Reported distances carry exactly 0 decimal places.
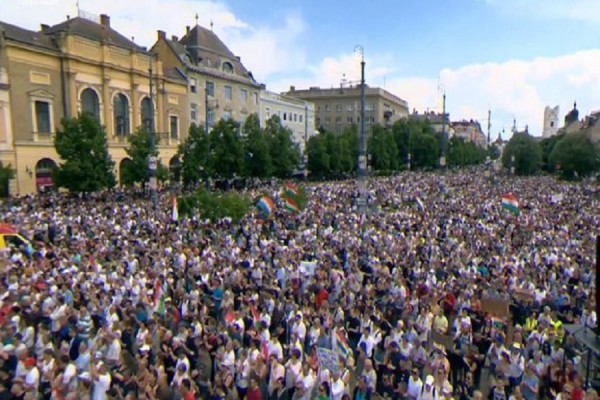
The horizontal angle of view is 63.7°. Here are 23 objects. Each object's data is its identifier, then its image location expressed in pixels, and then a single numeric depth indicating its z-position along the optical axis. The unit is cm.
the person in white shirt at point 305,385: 746
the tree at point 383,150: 7281
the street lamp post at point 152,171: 2464
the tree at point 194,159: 4088
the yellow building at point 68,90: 3594
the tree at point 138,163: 3609
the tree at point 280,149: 4953
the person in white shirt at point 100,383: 729
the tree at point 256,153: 4612
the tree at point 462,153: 10025
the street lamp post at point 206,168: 3972
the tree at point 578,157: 5588
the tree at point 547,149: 8007
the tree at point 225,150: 4376
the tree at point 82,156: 3199
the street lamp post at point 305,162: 5766
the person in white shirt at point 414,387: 739
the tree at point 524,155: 6881
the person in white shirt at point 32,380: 746
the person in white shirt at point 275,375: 789
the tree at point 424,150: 8412
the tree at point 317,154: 5778
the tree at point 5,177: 3178
